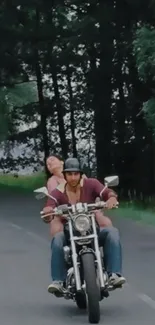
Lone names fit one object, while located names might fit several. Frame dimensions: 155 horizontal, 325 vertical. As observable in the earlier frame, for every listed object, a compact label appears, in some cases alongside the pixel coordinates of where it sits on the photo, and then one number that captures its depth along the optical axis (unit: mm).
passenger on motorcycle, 12195
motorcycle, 11320
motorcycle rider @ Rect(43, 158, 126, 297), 11781
